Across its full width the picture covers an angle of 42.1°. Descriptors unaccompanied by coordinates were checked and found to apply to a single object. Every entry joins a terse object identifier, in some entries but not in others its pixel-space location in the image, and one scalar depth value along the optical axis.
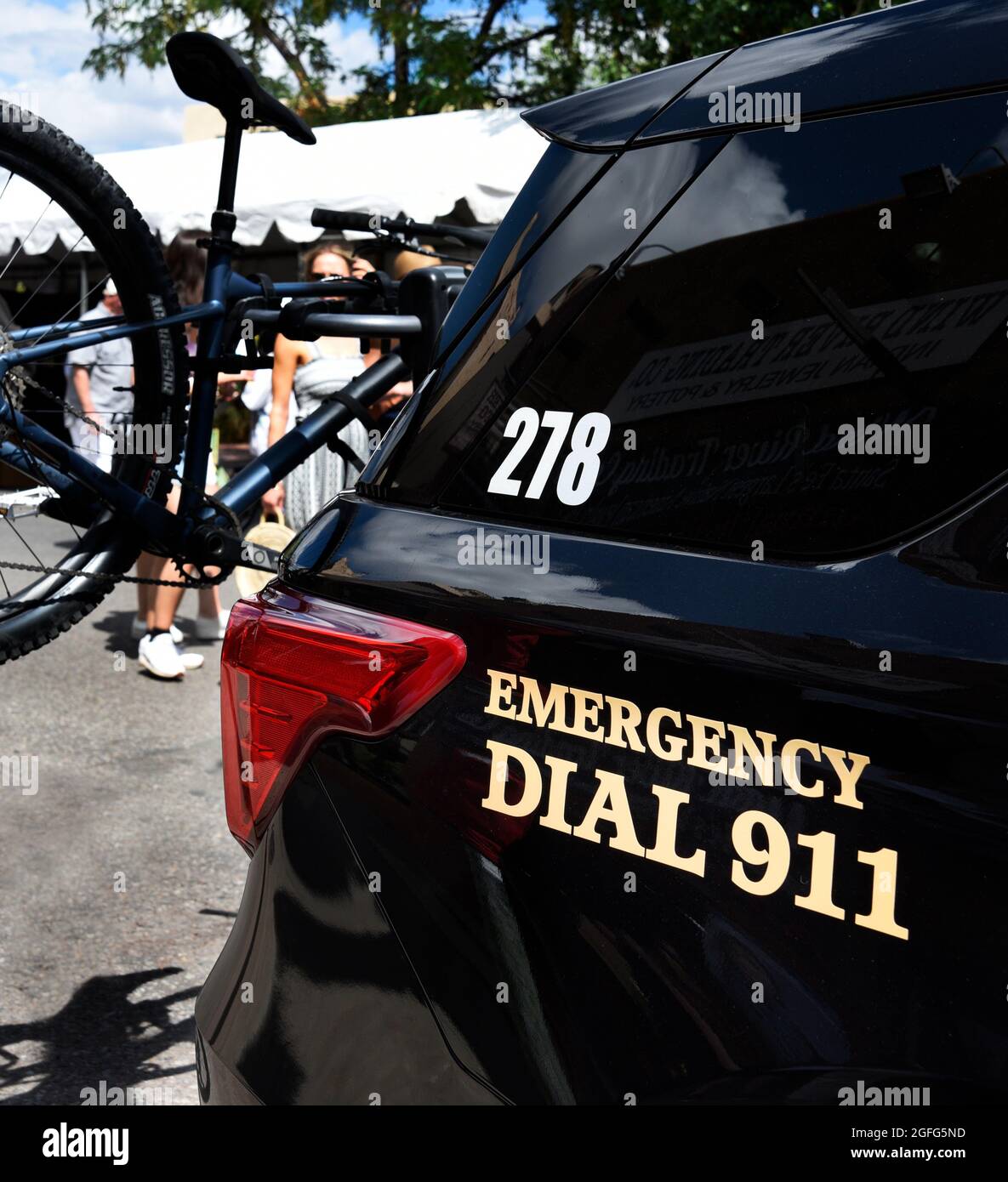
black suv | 1.13
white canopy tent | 9.23
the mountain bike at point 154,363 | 2.53
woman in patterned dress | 4.50
